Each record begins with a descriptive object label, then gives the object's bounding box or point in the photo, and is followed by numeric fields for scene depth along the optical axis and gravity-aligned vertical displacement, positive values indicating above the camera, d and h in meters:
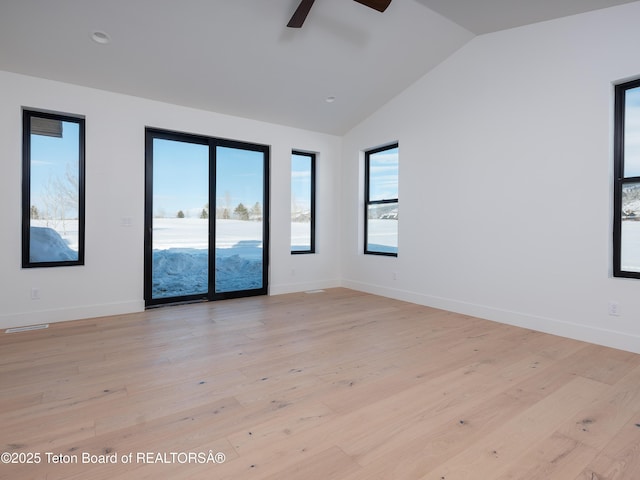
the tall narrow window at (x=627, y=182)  2.96 +0.47
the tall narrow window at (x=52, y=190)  3.68 +0.45
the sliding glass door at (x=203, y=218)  4.47 +0.19
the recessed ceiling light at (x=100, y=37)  3.17 +1.79
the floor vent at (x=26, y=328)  3.41 -0.98
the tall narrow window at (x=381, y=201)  5.23 +0.51
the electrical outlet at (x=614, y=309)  2.98 -0.62
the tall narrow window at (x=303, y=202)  5.73 +0.52
